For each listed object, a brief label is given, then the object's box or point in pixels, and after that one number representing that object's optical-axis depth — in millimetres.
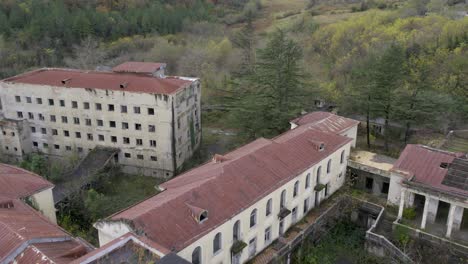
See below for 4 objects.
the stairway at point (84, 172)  44500
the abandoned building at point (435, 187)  32688
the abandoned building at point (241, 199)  25547
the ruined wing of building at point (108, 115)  49375
